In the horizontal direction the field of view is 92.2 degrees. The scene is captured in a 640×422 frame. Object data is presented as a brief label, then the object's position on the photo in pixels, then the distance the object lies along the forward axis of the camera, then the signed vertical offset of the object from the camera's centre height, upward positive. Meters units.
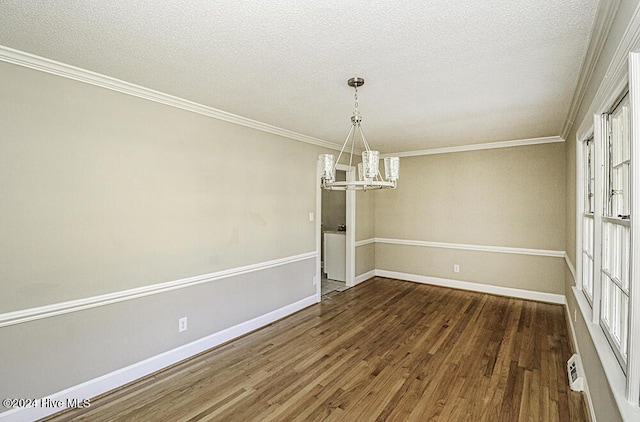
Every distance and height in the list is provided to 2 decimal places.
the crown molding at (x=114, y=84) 1.99 +1.00
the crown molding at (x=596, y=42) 1.47 +0.96
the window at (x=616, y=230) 1.58 -0.12
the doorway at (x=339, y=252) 4.71 -0.78
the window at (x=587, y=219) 2.59 -0.08
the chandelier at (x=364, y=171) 2.21 +0.30
